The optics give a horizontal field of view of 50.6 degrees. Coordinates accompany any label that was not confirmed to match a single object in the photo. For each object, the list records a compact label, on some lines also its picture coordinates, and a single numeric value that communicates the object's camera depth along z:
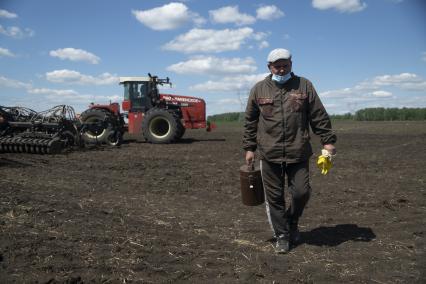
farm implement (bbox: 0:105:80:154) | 12.33
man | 4.36
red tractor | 15.28
